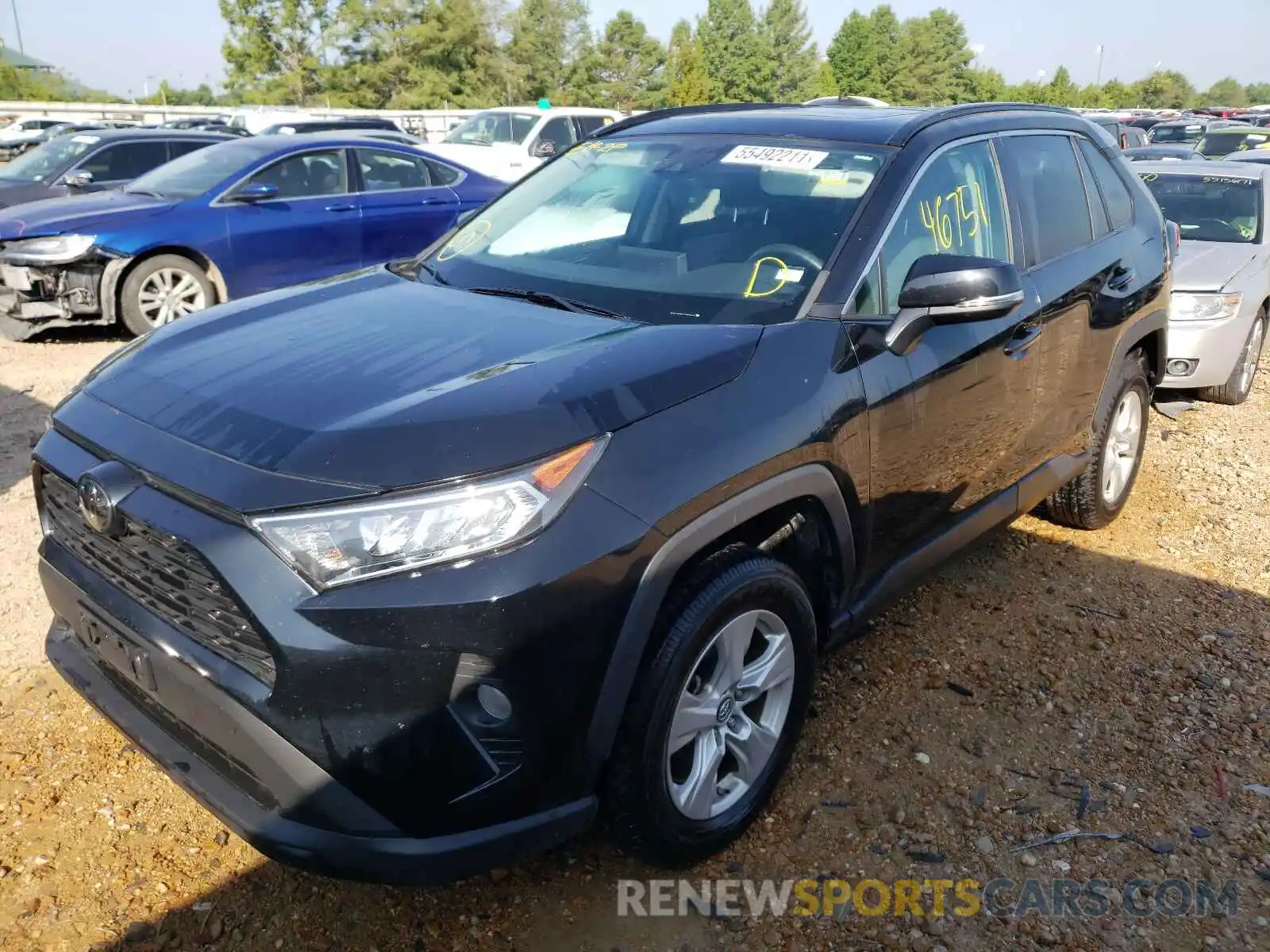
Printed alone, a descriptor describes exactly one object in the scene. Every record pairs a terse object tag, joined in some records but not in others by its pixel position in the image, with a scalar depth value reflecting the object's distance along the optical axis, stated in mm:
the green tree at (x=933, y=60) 81688
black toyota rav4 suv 1949
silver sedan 6578
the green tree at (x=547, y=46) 70312
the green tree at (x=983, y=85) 76938
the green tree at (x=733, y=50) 80188
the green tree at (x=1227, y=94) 126562
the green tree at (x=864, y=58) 79875
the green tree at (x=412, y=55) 62844
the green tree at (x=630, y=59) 77875
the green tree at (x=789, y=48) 86188
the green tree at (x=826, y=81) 71500
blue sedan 7309
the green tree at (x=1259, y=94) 131375
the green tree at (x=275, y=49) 57875
